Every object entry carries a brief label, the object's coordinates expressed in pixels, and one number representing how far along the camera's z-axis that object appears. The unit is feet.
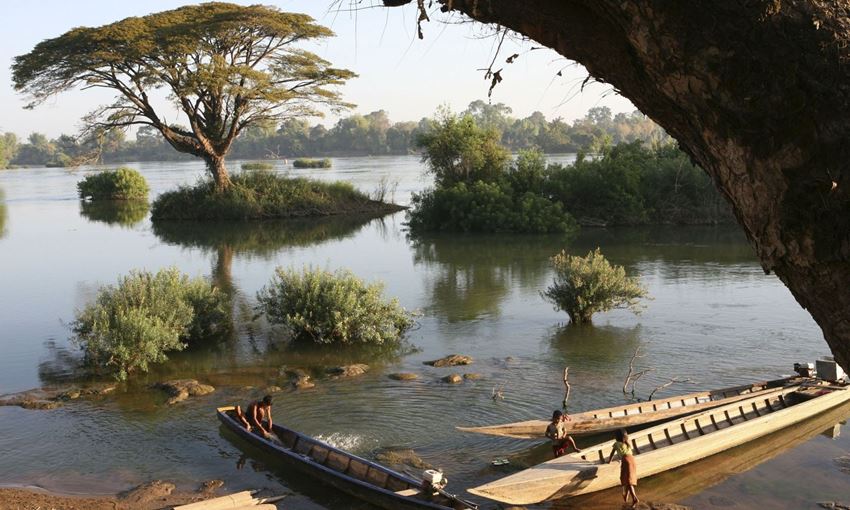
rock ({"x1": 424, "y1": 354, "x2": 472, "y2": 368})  55.01
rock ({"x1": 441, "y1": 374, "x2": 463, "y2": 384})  50.96
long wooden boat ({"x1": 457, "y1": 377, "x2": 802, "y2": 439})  38.70
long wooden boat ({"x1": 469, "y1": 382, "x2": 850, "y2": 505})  32.22
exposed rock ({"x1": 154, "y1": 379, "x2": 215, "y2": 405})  49.65
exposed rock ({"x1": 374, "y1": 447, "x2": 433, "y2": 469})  38.29
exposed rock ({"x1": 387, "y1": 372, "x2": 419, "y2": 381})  52.06
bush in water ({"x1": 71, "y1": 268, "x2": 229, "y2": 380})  54.44
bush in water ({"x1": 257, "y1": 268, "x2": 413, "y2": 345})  60.44
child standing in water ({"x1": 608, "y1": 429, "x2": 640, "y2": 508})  33.14
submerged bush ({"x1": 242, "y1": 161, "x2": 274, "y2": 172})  189.83
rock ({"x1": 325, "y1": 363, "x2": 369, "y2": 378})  53.42
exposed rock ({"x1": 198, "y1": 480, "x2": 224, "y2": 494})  36.14
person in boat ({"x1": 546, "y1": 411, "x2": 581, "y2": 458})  36.76
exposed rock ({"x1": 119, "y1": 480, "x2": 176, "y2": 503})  35.29
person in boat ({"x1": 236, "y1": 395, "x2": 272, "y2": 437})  40.14
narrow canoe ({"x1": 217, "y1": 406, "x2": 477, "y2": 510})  31.01
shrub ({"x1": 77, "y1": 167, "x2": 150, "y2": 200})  204.95
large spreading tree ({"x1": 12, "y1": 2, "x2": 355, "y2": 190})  137.39
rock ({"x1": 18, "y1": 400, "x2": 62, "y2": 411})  48.08
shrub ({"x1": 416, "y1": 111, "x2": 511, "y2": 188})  144.66
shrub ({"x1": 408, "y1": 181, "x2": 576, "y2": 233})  127.03
